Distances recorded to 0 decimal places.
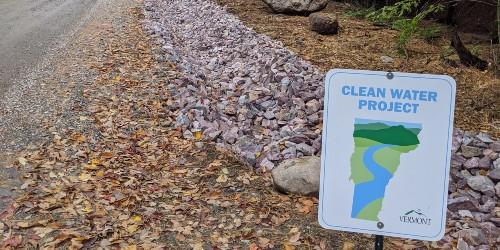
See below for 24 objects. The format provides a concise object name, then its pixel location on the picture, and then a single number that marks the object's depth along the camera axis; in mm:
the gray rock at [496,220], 3742
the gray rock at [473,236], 3527
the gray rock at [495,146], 4591
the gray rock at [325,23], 8273
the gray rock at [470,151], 4516
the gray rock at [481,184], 4105
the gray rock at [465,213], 3848
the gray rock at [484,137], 4721
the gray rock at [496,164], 4359
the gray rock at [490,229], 3615
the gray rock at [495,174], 4219
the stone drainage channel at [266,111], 4027
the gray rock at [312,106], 5422
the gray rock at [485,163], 4387
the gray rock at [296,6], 9820
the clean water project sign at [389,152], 2191
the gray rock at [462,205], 3914
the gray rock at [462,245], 3463
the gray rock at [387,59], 6941
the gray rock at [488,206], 3912
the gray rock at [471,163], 4383
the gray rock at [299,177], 4027
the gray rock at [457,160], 4398
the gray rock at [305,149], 4645
